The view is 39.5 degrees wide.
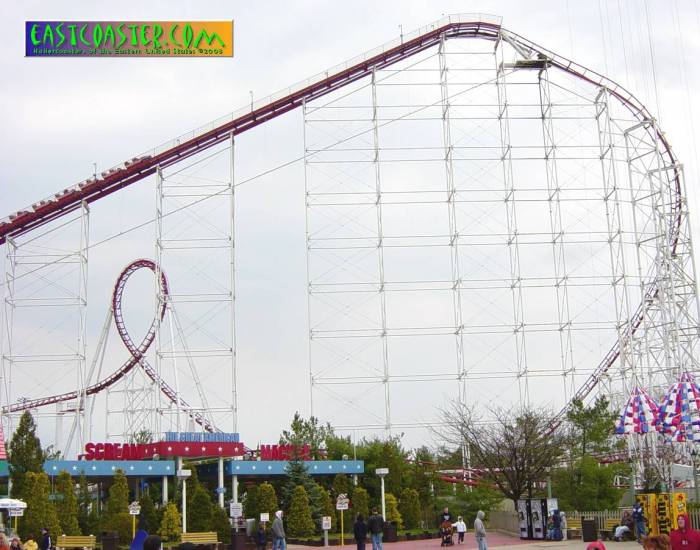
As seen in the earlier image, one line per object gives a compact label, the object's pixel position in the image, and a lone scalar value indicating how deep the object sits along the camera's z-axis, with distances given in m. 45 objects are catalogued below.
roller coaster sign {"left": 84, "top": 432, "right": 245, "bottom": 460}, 29.89
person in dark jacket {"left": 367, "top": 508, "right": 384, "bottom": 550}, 20.80
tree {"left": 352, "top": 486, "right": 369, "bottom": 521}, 30.59
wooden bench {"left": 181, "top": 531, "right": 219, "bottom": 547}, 25.39
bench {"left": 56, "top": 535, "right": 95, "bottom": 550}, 25.00
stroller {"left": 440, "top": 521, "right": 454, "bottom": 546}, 24.81
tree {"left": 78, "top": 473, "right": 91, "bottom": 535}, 28.48
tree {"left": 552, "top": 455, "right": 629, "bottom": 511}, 28.69
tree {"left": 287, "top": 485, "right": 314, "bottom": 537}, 29.09
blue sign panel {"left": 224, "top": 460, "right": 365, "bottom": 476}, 31.50
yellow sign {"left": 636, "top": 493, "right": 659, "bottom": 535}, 22.09
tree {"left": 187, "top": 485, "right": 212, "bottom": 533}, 28.08
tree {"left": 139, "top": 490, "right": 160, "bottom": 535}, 27.11
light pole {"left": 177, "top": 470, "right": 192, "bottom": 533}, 27.77
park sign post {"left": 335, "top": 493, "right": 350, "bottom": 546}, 25.66
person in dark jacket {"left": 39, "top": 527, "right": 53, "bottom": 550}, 22.17
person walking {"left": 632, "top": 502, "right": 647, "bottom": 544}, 22.95
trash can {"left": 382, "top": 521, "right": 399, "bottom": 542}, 28.36
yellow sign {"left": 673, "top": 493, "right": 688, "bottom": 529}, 21.64
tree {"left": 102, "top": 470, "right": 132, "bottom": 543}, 26.92
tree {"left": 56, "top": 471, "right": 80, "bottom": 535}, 26.97
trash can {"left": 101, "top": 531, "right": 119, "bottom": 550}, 23.70
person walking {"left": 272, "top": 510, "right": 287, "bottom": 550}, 20.48
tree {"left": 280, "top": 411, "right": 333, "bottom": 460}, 33.73
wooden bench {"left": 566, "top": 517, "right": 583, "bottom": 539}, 25.95
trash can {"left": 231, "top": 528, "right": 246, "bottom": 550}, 24.75
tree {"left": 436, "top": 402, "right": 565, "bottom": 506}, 26.66
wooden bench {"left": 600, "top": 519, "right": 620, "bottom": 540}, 24.92
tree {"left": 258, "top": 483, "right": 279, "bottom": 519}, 29.66
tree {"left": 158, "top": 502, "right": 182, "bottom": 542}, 26.84
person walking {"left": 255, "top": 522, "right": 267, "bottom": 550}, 23.09
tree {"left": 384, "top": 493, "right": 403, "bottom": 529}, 30.36
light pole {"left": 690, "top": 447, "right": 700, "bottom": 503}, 27.10
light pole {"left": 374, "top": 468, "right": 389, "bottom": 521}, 28.21
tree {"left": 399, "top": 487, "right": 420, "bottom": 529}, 31.09
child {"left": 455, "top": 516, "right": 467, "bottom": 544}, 26.11
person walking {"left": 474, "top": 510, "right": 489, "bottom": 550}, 19.55
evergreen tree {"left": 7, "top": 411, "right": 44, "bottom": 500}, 30.41
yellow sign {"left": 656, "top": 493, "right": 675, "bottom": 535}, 21.69
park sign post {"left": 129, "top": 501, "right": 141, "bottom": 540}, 23.51
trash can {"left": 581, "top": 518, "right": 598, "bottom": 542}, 23.75
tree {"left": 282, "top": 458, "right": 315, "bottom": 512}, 30.09
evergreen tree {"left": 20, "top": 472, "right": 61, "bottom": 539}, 26.20
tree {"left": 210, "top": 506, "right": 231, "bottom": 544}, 27.28
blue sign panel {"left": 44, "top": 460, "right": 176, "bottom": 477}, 28.94
